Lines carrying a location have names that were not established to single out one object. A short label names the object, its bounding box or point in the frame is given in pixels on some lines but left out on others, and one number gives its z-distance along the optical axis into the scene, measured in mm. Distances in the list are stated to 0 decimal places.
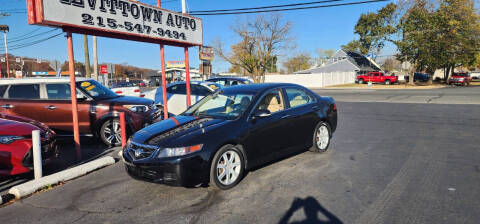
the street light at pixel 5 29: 37606
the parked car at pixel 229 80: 16656
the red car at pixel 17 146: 4750
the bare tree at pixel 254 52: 46906
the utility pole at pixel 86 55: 17962
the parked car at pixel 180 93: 11773
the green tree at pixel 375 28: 47156
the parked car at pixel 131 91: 12023
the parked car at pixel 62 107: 7488
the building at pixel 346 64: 60906
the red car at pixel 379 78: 44403
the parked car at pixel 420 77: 52388
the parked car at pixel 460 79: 40656
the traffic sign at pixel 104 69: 21762
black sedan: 4109
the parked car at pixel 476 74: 63638
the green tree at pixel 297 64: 105750
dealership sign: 5598
